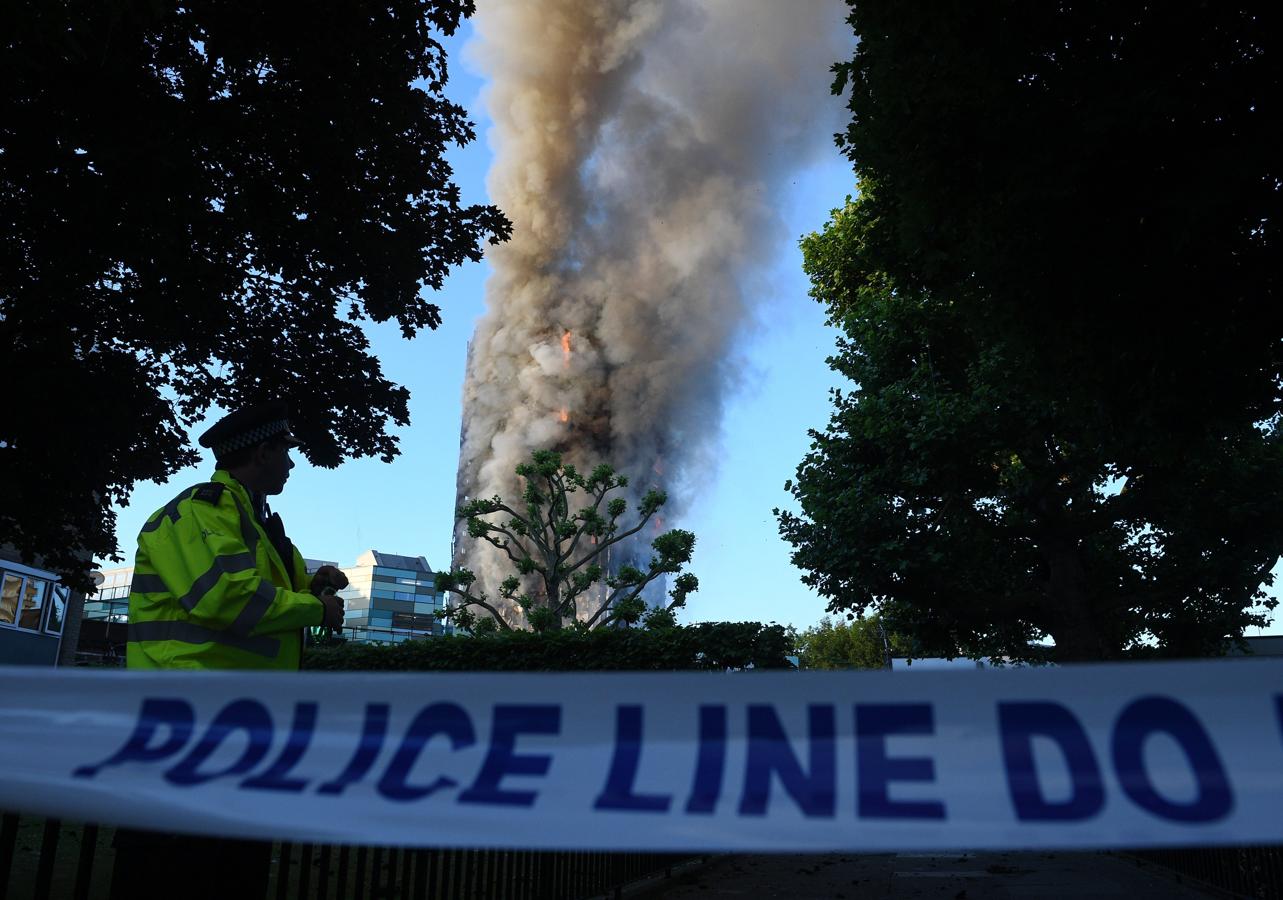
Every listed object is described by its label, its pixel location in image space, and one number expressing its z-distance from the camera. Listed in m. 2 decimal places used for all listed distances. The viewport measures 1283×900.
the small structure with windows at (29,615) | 20.50
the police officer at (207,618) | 2.96
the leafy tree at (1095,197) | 6.16
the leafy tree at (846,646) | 83.12
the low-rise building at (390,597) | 118.88
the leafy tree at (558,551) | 29.81
